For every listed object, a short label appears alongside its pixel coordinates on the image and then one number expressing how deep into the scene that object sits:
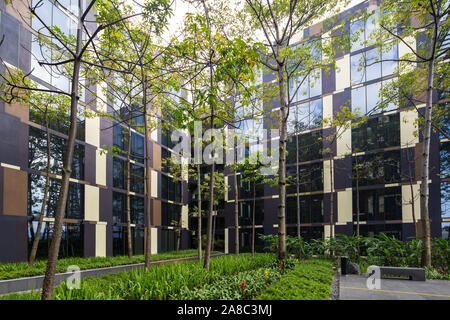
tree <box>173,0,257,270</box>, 6.81
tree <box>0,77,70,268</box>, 13.96
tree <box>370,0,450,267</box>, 11.87
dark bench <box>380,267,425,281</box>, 10.95
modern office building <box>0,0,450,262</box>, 17.17
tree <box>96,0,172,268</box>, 6.59
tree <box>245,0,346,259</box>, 11.32
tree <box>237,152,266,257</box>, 18.01
